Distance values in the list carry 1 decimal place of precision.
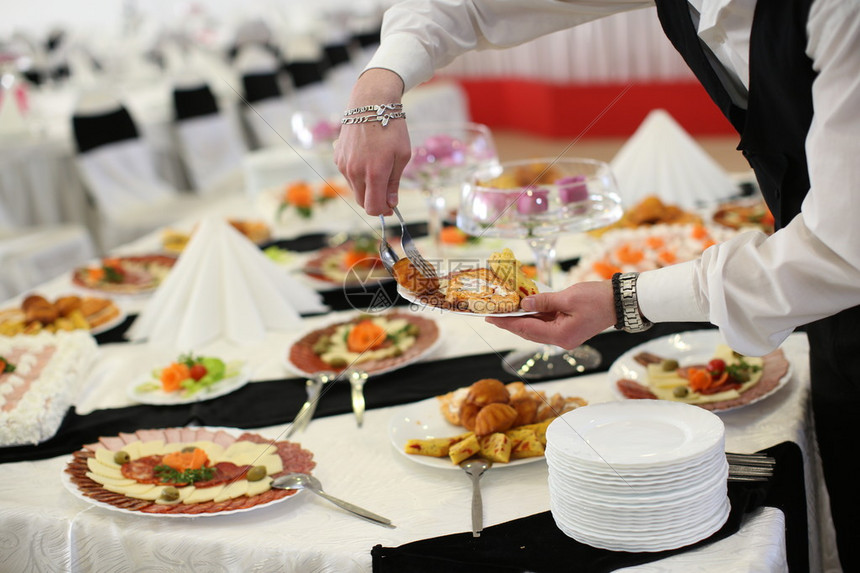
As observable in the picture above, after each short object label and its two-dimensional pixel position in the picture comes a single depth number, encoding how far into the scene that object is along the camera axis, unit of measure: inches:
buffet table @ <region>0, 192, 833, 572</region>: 50.4
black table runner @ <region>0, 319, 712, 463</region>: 69.1
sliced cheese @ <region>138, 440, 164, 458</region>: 61.7
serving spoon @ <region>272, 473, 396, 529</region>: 54.4
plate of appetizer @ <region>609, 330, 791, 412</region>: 62.9
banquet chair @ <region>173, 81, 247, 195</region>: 226.7
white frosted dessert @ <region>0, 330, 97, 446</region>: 67.7
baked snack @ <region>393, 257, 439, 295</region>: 57.9
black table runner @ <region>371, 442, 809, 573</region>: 46.7
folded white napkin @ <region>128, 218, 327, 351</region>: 86.9
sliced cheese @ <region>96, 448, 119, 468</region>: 60.6
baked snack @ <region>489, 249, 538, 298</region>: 55.9
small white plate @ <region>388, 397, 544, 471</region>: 61.8
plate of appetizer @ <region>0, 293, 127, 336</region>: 89.4
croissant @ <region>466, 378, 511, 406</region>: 60.7
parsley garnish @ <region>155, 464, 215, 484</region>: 57.8
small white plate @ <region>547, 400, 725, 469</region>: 45.2
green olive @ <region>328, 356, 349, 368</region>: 76.5
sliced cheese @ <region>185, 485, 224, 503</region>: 55.7
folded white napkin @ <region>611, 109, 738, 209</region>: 118.5
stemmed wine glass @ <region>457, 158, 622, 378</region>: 73.7
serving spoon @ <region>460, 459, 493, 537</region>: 50.9
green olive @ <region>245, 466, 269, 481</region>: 57.0
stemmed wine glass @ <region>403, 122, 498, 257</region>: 98.9
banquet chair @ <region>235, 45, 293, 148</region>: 249.8
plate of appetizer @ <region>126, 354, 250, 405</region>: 74.2
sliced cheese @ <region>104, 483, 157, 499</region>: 56.9
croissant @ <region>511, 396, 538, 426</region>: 60.2
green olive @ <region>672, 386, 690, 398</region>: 63.7
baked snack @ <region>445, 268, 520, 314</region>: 53.6
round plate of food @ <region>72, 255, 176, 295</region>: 102.2
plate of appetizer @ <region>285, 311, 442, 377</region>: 76.3
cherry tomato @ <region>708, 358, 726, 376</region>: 64.9
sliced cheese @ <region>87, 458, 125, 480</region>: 59.1
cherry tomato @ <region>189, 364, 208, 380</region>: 75.9
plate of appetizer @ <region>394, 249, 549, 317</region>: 53.7
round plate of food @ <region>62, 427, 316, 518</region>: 55.5
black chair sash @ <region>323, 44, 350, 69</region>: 307.7
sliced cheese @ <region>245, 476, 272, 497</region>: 55.6
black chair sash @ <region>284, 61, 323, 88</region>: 268.2
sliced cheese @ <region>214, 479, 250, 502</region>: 55.5
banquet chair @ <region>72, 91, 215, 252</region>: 196.7
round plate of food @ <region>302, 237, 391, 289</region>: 96.3
